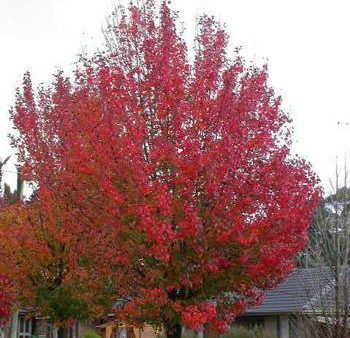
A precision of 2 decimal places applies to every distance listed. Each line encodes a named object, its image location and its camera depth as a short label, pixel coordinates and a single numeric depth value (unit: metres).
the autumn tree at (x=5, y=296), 18.89
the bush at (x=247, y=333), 23.97
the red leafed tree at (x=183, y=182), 12.24
